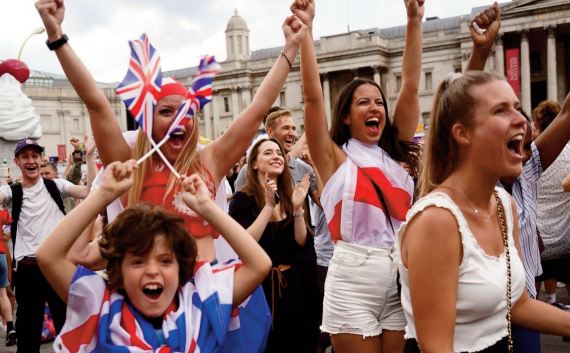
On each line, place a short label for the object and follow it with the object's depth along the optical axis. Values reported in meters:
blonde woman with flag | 2.49
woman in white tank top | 1.82
